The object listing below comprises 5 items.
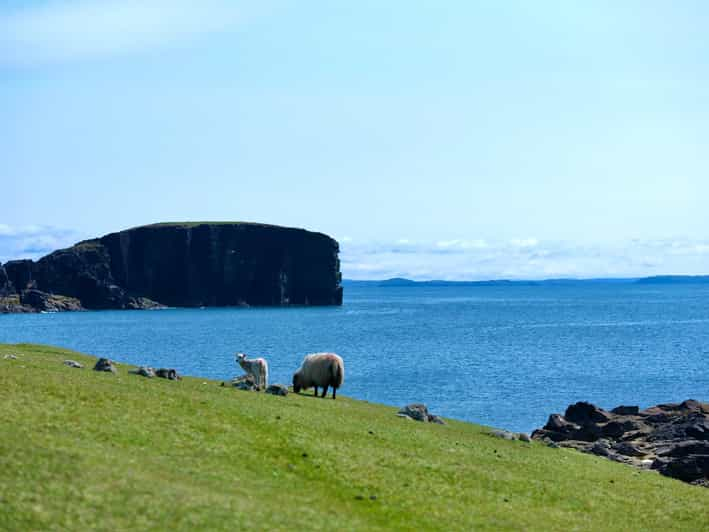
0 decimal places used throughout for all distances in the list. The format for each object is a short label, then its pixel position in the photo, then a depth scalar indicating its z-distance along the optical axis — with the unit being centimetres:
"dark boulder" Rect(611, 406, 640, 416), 6950
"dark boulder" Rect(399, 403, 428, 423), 4447
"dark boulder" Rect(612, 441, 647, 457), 5256
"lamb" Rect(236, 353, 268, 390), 4750
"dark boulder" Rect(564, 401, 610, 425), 6525
